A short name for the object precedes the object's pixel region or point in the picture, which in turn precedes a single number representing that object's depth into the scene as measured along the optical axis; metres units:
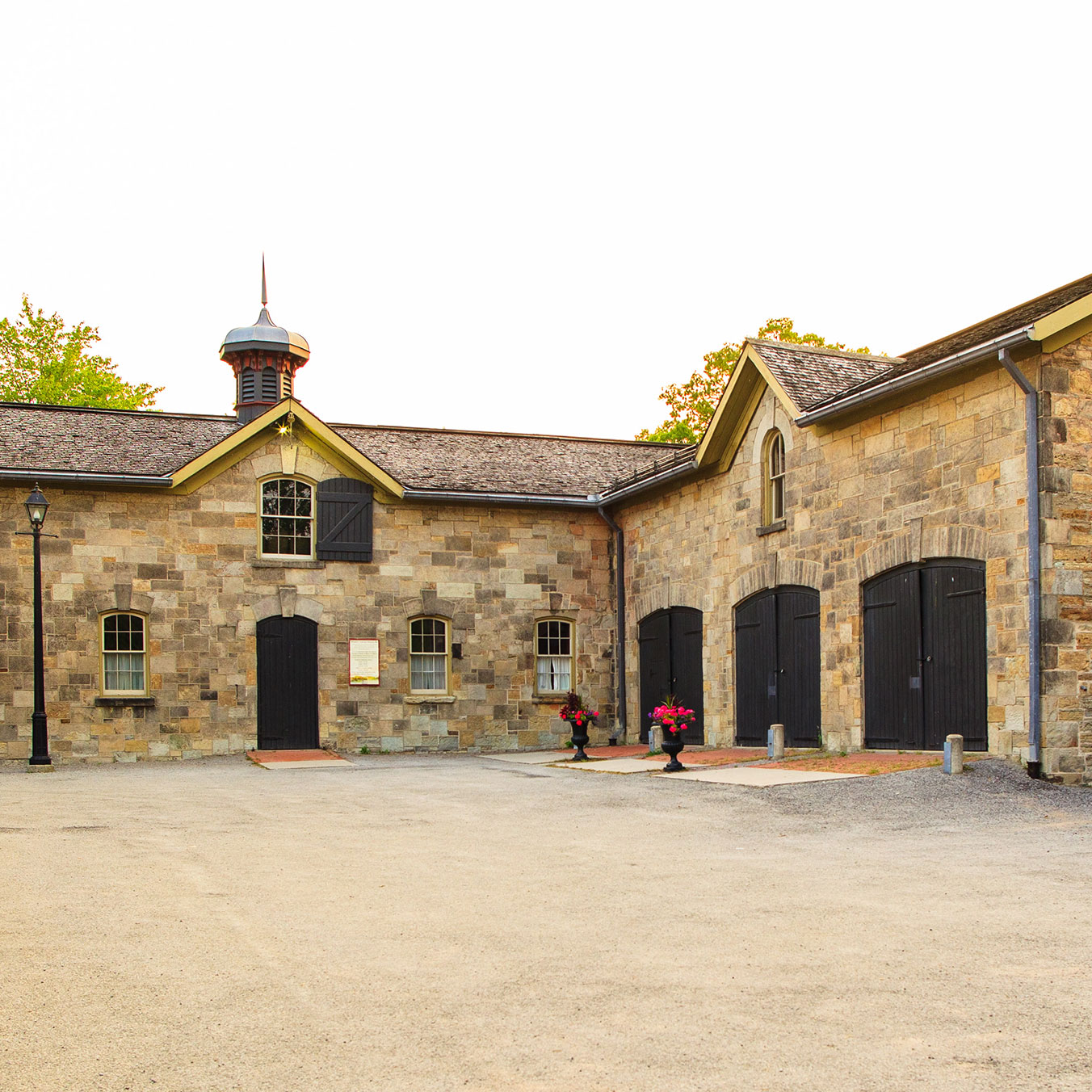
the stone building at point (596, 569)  14.38
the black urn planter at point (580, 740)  20.52
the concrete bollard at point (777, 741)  17.89
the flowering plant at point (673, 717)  17.48
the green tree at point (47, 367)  43.25
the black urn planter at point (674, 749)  17.30
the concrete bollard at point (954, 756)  13.75
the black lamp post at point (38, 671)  19.19
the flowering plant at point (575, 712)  20.30
